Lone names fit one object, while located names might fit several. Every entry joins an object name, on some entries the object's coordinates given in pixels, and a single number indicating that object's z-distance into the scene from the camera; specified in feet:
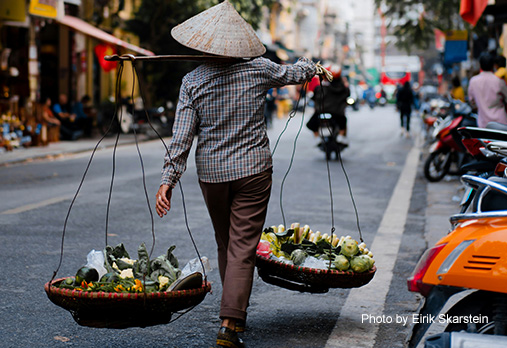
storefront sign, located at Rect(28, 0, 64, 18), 59.93
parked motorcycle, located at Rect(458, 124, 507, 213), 14.30
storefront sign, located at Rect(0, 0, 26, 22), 62.28
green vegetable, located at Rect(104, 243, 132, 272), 14.24
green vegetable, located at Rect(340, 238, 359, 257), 15.33
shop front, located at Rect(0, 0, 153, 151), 61.52
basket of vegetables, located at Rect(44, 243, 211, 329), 12.61
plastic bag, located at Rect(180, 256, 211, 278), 13.95
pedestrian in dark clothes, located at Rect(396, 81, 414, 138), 83.92
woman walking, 13.98
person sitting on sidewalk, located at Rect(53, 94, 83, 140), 69.97
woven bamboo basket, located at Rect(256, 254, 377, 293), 14.89
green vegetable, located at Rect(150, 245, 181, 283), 13.84
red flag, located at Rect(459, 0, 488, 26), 33.19
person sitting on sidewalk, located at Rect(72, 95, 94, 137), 73.37
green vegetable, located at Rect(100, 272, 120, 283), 13.53
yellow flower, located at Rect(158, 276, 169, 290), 13.43
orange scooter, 10.48
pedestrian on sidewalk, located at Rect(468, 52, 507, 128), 32.35
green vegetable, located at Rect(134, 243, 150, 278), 14.02
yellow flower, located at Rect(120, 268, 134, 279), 13.70
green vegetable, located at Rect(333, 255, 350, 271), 15.05
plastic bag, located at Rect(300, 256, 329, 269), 15.35
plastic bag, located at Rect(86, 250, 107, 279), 13.99
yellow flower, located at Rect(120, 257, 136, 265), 14.38
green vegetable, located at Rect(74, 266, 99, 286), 13.41
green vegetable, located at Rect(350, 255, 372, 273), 15.05
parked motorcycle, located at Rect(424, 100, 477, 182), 38.70
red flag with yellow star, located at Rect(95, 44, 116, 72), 74.28
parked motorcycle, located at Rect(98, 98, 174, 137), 78.74
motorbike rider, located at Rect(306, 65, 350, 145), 54.75
